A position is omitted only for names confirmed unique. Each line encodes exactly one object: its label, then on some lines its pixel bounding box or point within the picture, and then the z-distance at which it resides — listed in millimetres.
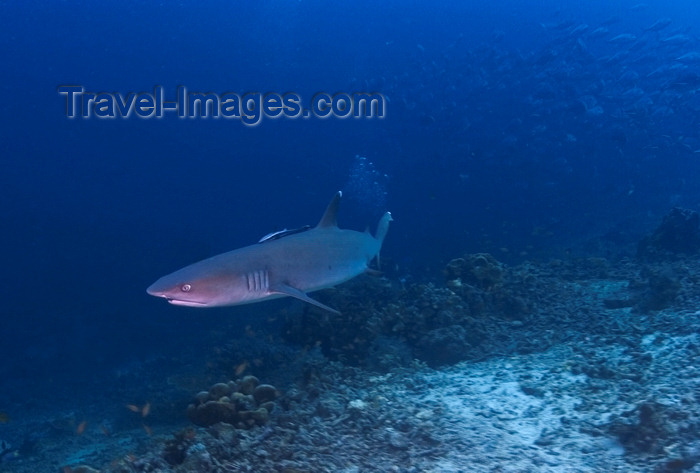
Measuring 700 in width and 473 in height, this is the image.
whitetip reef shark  4047
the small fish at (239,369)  6930
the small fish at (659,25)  25172
